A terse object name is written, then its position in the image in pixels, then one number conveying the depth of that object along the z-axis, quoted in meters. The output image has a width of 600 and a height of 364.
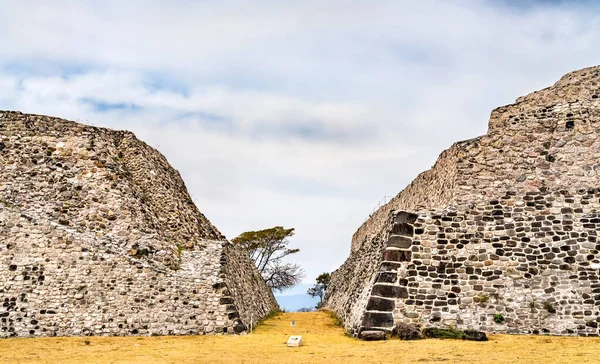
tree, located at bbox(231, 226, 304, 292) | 43.12
